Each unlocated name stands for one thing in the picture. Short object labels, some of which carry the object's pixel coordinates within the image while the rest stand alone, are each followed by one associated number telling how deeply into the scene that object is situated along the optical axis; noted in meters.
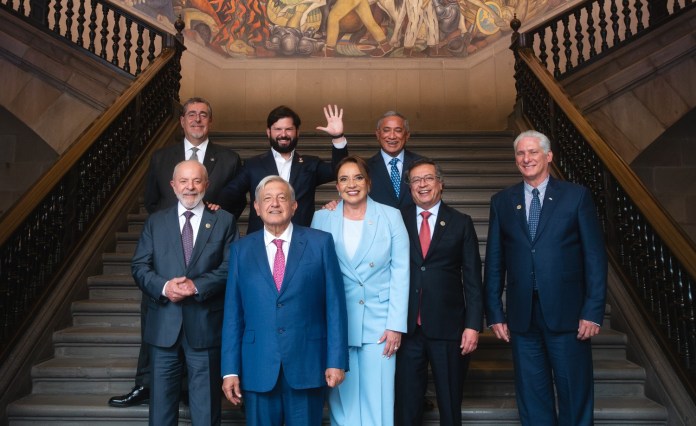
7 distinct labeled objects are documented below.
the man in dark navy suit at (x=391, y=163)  3.75
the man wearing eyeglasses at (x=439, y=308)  2.93
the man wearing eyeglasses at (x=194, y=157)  3.79
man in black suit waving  3.62
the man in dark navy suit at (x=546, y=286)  2.83
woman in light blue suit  2.81
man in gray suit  2.91
